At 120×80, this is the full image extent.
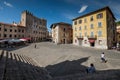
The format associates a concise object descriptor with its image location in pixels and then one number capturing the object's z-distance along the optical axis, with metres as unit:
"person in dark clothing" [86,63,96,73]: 5.09
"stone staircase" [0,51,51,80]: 3.73
